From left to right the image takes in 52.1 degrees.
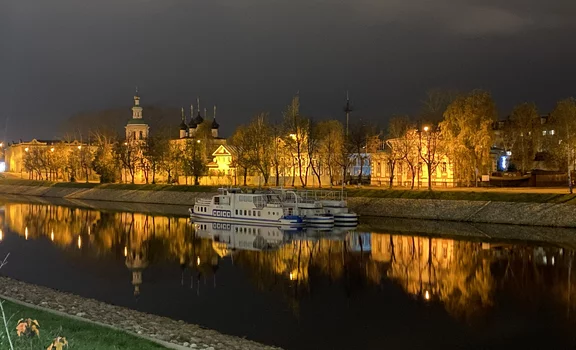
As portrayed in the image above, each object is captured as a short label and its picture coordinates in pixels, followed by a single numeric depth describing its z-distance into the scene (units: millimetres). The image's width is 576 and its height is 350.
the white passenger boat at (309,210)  57094
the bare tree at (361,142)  84750
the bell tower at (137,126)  151875
